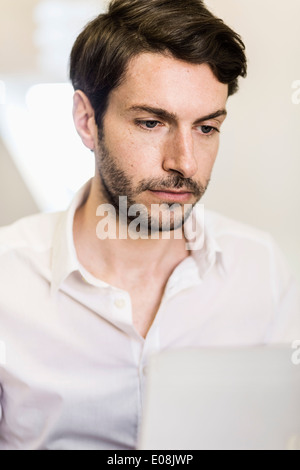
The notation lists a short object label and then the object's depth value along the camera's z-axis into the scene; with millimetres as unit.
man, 1029
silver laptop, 576
